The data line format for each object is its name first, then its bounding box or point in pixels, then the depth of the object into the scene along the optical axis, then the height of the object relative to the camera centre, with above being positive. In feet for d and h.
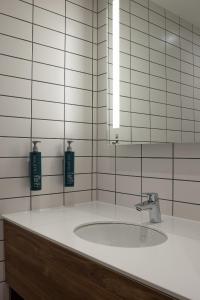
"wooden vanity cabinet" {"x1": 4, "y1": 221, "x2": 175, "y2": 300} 2.44 -1.41
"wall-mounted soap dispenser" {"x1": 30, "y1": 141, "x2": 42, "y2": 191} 4.58 -0.39
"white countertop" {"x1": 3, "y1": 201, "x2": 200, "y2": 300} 2.17 -1.05
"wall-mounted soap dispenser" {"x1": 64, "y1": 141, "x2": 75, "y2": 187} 4.99 -0.40
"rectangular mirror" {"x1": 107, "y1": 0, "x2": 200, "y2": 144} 3.92 +1.18
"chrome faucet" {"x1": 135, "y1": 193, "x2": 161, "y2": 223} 3.93 -0.85
